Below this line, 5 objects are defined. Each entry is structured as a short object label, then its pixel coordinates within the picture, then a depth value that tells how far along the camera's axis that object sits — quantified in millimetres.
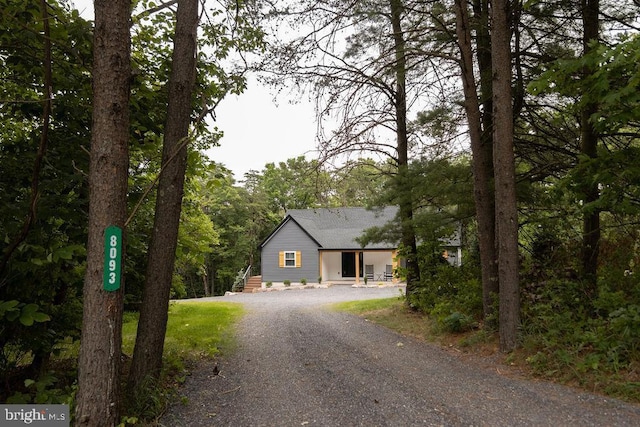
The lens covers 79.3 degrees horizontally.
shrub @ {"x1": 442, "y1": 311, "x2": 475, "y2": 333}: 6709
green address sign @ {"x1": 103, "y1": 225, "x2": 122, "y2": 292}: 3121
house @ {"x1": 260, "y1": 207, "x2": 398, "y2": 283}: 24891
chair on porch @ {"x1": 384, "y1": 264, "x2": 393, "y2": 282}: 24384
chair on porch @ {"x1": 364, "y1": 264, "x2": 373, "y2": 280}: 25891
